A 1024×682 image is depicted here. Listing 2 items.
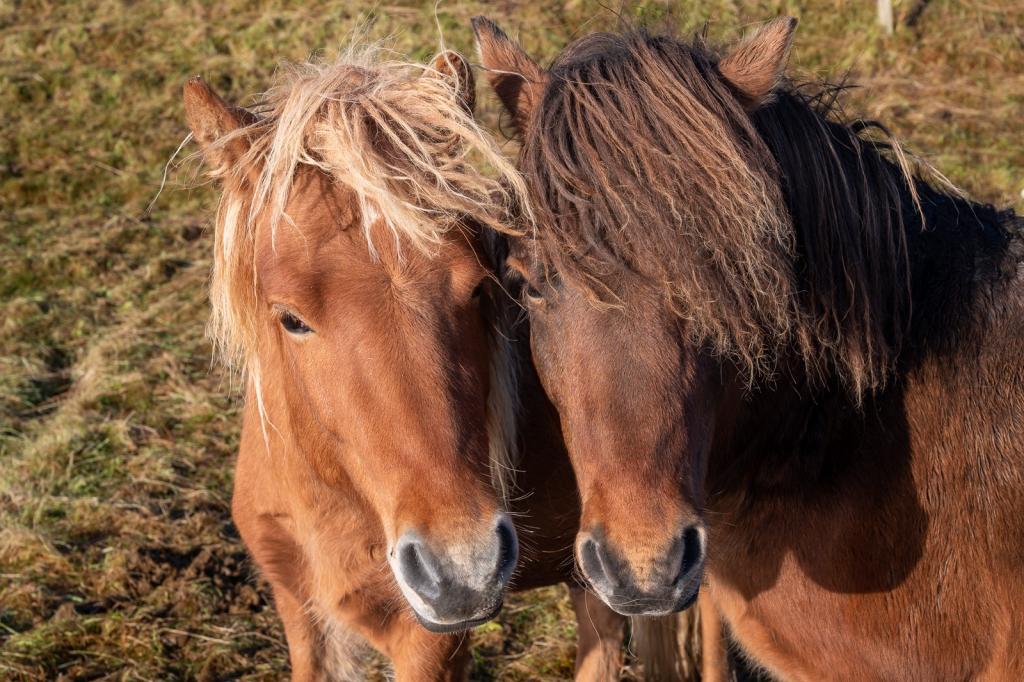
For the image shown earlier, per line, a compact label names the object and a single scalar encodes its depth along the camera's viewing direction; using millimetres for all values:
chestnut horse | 2264
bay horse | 2184
